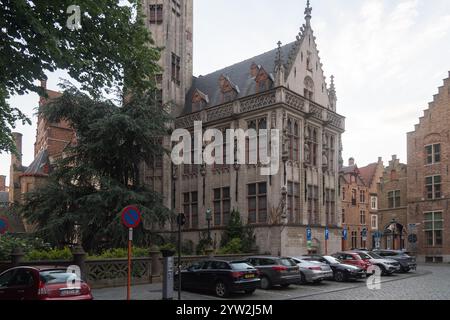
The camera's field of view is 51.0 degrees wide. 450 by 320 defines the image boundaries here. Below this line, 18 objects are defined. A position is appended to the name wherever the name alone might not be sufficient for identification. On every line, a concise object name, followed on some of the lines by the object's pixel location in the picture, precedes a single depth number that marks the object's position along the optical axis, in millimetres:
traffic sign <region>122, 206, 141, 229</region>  13453
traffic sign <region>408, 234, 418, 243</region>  34056
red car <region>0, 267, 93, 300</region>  11477
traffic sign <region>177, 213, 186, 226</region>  15438
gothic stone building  31578
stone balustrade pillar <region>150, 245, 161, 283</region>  22531
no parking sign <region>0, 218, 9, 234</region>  16141
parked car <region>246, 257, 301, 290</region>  19641
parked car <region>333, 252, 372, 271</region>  26281
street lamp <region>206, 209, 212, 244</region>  30884
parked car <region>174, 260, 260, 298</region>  17344
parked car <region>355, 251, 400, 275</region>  27031
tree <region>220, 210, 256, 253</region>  31141
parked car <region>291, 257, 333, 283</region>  21719
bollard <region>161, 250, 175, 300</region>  15609
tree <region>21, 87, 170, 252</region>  26219
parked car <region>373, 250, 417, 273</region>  29500
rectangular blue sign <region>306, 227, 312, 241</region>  30875
